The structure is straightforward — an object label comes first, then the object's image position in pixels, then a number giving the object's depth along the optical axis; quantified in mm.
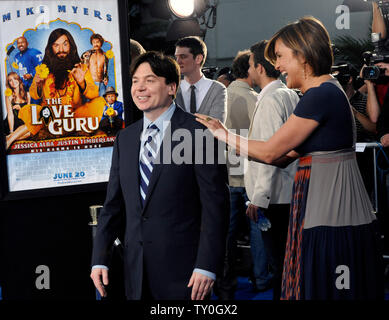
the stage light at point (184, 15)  5352
